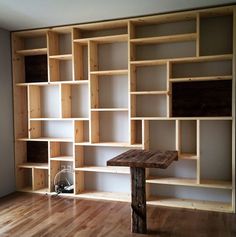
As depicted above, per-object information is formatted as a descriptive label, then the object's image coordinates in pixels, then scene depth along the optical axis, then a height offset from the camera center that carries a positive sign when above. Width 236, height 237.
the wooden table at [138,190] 2.75 -0.87
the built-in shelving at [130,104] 3.45 +0.02
